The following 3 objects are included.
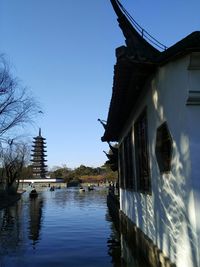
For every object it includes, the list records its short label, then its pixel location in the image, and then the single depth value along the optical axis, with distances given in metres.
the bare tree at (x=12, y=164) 27.02
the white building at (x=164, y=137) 3.17
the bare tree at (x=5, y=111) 14.66
